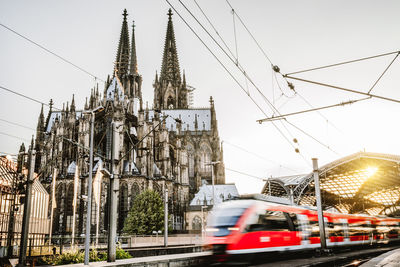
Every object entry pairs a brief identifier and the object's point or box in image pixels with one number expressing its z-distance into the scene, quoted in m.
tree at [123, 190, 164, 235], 49.84
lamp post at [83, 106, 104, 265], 13.85
